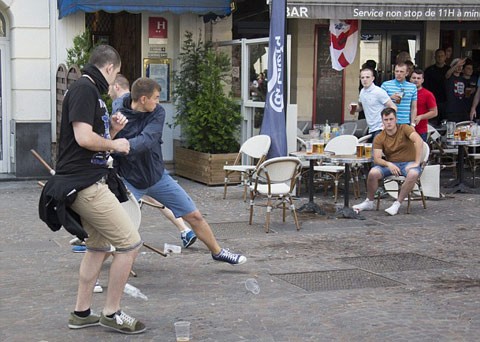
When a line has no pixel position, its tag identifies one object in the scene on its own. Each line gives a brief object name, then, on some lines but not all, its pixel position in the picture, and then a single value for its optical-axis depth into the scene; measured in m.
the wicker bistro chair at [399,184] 11.77
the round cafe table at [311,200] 11.51
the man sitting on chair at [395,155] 11.47
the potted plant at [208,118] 14.06
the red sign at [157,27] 15.36
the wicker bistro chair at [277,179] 10.41
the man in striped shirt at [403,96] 12.62
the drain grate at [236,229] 10.30
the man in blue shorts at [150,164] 7.78
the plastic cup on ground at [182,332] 5.70
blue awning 13.76
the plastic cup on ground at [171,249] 9.21
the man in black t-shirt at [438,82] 16.61
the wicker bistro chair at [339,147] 12.54
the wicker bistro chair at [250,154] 12.44
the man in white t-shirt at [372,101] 12.44
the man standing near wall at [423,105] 13.09
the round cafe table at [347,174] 11.24
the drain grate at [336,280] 7.96
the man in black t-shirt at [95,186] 6.18
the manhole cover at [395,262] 8.73
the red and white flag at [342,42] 14.46
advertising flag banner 12.56
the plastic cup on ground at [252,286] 7.65
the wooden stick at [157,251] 8.34
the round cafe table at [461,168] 12.90
